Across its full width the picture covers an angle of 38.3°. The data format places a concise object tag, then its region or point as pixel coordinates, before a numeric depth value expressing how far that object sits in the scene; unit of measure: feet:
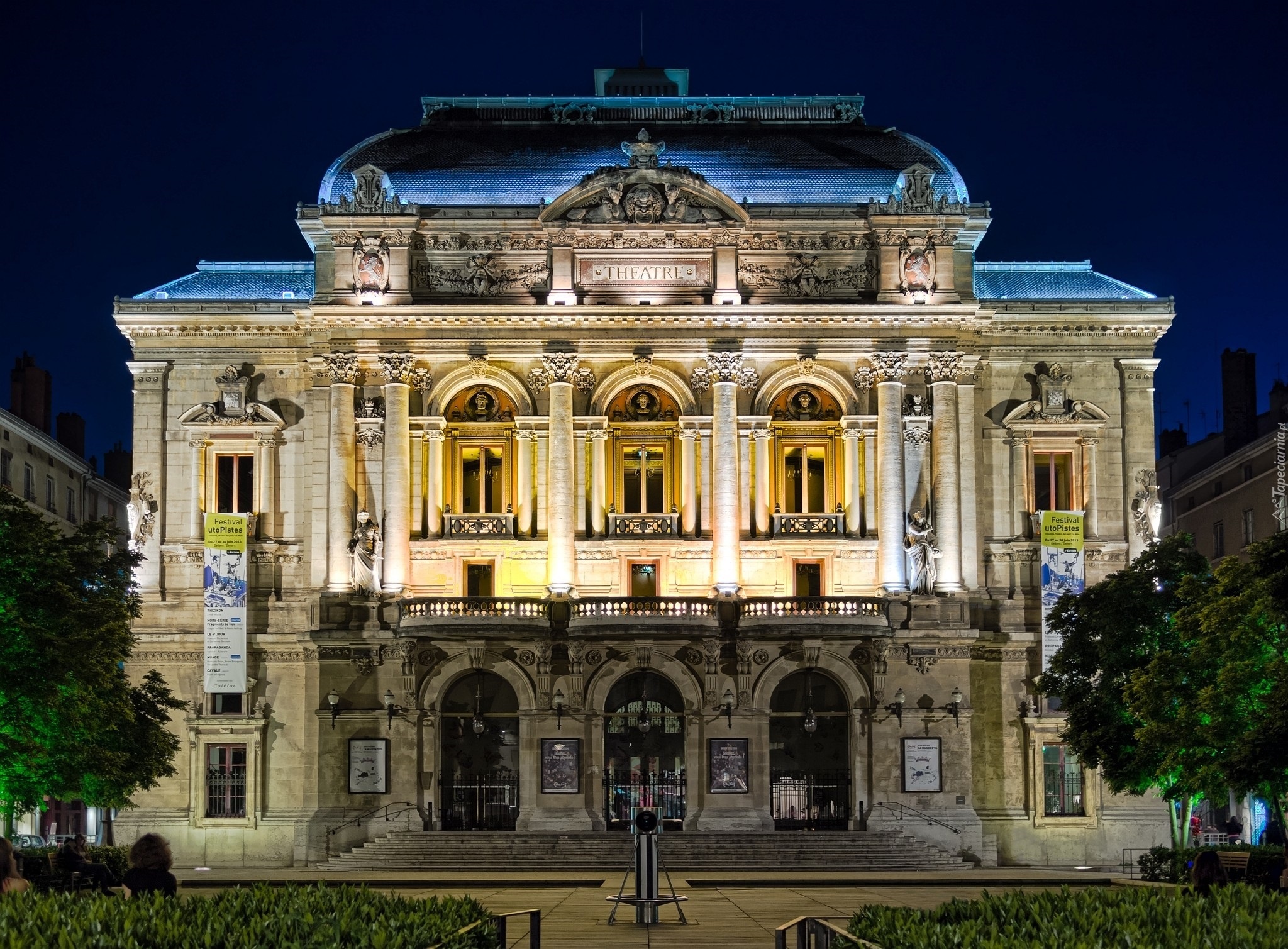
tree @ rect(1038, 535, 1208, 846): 186.19
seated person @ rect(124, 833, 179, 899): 82.99
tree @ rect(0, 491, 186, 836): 164.35
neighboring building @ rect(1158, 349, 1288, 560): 288.92
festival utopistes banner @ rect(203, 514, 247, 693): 215.92
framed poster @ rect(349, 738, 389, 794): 212.23
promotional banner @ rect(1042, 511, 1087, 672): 217.36
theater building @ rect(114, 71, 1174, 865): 213.87
